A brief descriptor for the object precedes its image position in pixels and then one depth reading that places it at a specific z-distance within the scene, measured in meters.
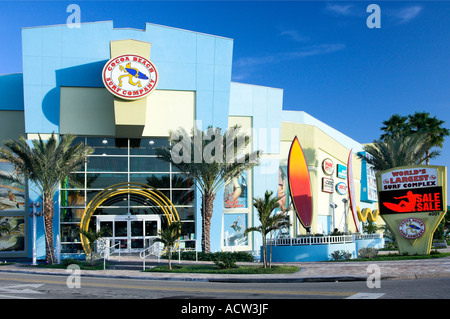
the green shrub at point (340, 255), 28.66
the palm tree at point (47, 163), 28.36
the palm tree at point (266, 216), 23.39
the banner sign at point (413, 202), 27.17
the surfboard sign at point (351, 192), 42.91
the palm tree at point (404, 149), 37.34
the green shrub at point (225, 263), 23.78
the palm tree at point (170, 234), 24.55
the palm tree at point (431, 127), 48.59
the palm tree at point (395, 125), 50.13
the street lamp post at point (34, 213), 29.33
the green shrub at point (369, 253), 28.50
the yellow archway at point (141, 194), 33.56
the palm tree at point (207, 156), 29.77
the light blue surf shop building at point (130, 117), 32.62
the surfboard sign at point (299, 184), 34.78
